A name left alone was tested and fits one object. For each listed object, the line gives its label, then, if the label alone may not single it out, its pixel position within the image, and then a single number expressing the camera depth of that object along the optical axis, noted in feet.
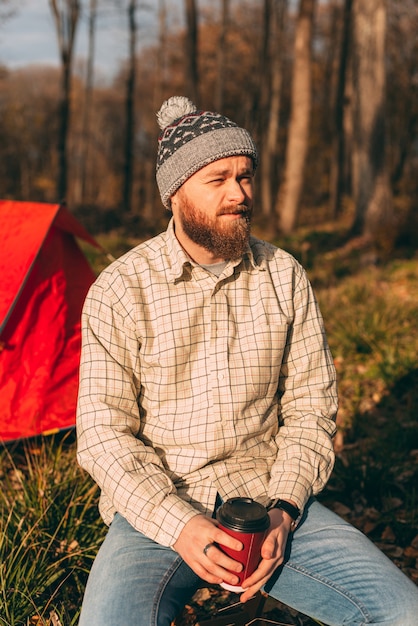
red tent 12.00
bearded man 6.29
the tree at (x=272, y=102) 62.21
